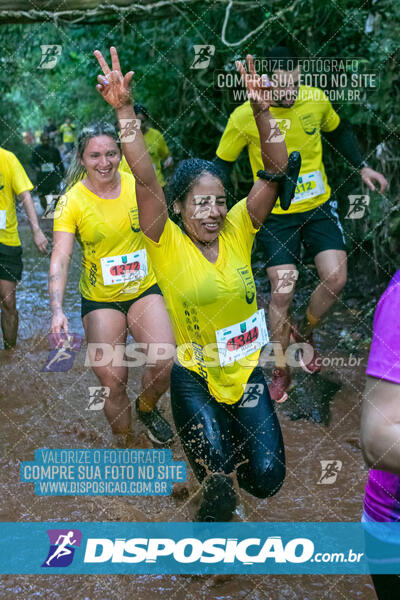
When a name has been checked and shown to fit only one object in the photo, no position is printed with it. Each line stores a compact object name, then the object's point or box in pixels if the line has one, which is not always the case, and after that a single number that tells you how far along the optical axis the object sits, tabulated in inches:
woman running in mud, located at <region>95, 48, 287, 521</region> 111.5
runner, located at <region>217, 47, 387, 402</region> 175.2
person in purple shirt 60.1
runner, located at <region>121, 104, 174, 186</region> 263.7
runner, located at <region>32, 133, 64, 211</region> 489.0
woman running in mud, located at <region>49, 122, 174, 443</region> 147.3
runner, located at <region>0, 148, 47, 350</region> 214.4
